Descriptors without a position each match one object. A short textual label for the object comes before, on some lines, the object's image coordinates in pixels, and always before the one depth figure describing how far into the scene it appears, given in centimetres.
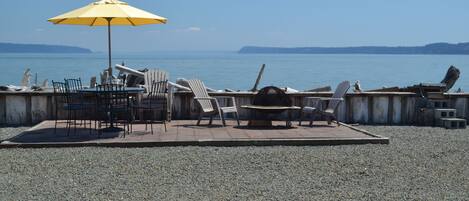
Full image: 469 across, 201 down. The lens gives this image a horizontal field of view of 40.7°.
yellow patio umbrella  918
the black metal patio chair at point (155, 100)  922
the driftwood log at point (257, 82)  1371
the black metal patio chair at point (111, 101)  870
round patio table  866
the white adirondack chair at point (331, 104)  1014
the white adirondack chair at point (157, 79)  1051
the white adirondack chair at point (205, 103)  997
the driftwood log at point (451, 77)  1400
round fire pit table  997
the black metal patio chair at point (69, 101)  863
